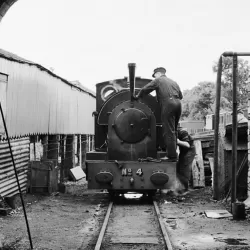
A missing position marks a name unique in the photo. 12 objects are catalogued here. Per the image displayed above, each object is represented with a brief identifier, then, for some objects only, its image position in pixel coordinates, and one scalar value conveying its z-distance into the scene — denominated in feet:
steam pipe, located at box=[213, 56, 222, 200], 33.65
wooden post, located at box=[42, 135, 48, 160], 47.39
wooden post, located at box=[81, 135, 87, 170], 71.72
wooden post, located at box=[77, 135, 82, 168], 67.72
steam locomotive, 33.99
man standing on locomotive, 33.83
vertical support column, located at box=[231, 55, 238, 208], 29.48
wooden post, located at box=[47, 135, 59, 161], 51.24
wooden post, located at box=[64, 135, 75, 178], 59.82
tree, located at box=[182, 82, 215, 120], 215.10
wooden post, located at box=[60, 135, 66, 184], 49.30
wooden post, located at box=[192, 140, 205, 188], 43.86
